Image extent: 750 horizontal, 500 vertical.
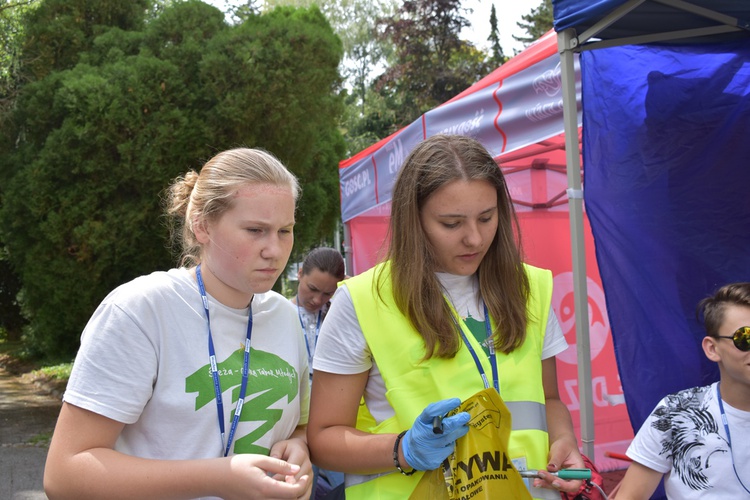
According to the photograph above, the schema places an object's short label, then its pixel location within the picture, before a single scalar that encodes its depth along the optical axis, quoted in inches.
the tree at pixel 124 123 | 334.3
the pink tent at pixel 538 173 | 144.7
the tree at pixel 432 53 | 951.6
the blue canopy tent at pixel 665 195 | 113.4
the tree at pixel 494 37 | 1238.7
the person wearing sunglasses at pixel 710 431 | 88.0
